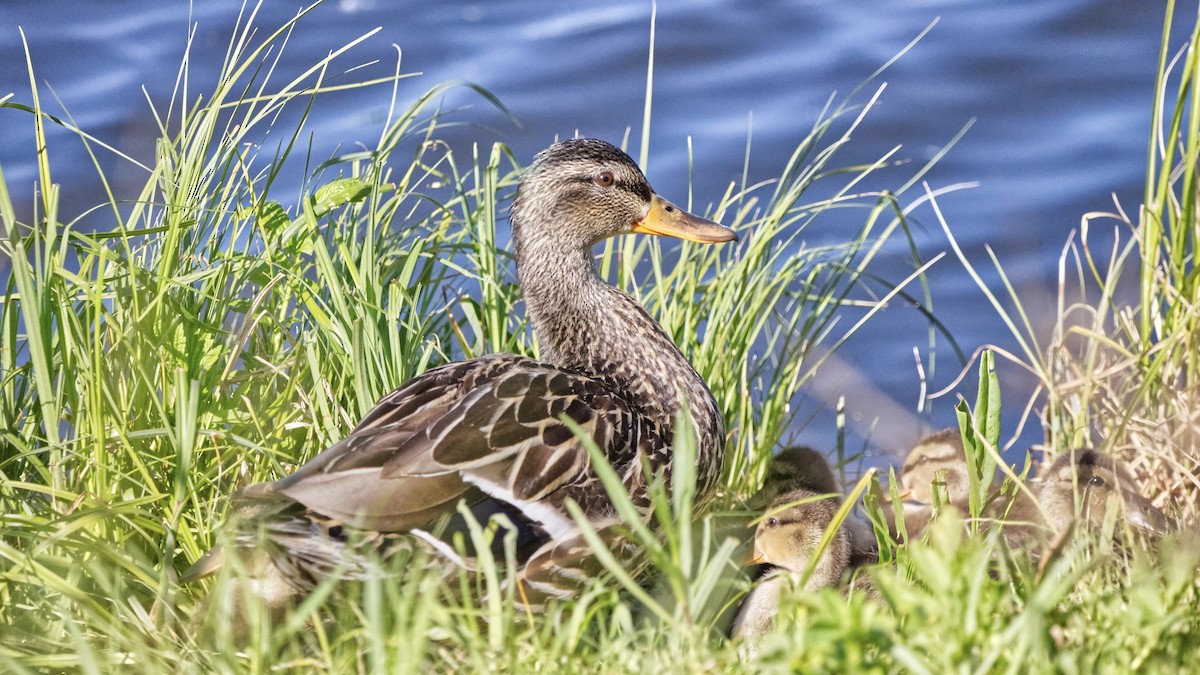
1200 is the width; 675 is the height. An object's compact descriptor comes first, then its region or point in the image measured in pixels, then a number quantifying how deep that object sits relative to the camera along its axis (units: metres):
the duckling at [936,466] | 8.02
